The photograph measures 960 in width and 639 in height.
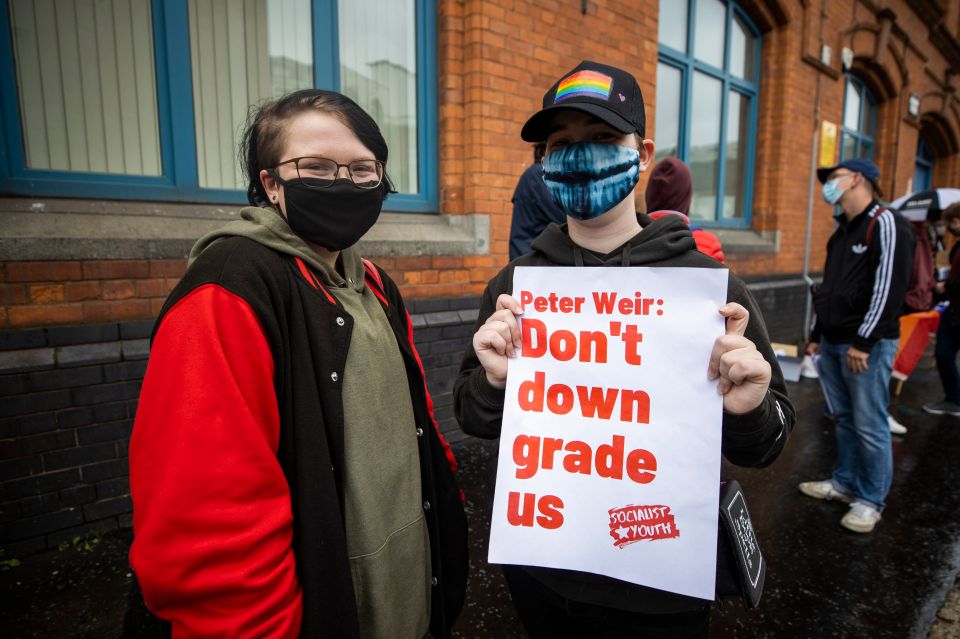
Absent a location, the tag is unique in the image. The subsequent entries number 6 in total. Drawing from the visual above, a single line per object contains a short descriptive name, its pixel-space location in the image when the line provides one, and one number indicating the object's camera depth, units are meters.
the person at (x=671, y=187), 2.79
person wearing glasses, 0.95
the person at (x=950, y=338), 5.18
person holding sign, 1.17
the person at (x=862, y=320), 2.99
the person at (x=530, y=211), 2.90
